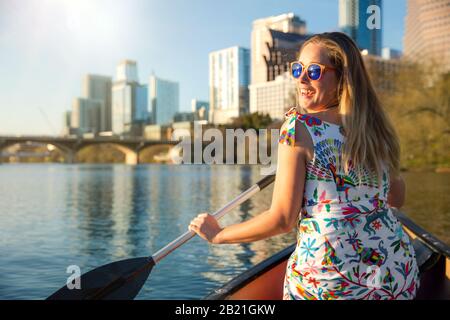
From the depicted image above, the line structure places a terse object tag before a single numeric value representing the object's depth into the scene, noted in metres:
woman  1.58
